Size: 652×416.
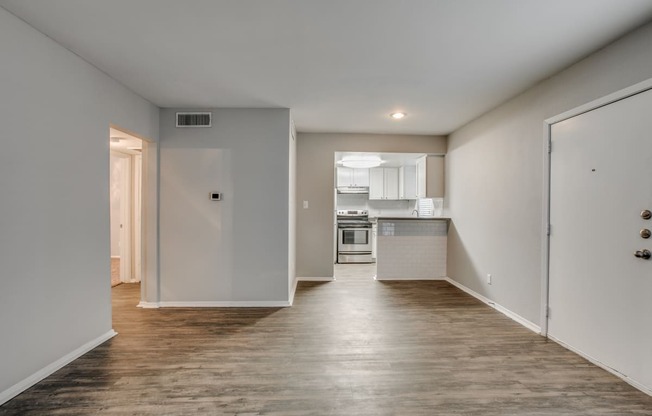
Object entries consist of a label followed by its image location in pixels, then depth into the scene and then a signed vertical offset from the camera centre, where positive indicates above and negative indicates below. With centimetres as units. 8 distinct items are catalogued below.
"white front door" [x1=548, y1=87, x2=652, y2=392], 201 -23
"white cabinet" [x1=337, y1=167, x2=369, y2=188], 705 +64
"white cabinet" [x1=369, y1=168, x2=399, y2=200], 711 +51
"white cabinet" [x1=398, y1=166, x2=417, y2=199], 664 +51
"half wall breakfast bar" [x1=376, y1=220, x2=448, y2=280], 513 -76
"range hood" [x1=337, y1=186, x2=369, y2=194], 706 +36
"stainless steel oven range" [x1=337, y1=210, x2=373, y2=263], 651 -82
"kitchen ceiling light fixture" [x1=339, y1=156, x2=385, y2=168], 569 +85
